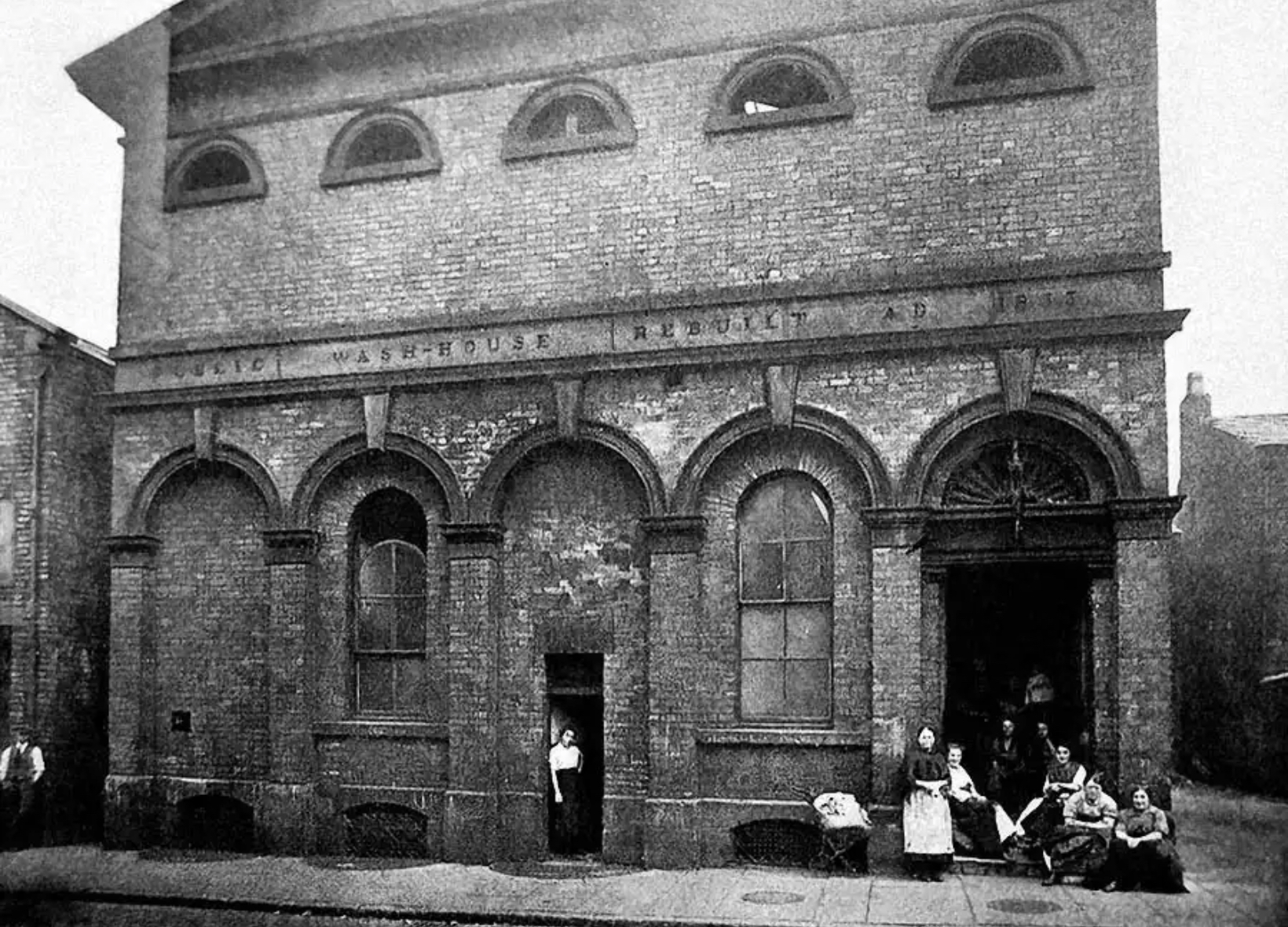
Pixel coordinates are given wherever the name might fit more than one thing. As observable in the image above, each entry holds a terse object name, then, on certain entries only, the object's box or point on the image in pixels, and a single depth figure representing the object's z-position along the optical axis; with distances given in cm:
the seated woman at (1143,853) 1094
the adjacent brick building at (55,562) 1488
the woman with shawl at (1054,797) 1191
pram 1213
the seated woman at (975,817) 1215
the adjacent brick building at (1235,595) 1498
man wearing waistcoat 1432
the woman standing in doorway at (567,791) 1345
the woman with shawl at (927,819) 1184
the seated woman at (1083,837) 1147
